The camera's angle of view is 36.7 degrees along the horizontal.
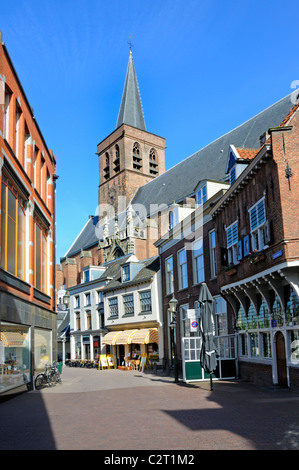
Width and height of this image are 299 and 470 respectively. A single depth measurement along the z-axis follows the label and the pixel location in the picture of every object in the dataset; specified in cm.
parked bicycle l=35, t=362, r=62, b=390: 1901
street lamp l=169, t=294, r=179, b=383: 1948
